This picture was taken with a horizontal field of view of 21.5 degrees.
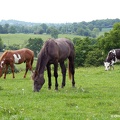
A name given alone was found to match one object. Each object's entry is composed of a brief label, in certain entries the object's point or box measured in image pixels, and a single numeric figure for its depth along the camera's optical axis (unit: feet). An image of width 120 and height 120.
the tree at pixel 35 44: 280.92
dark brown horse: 49.98
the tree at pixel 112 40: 191.42
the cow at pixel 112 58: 102.63
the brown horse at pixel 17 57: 76.48
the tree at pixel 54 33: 509.56
